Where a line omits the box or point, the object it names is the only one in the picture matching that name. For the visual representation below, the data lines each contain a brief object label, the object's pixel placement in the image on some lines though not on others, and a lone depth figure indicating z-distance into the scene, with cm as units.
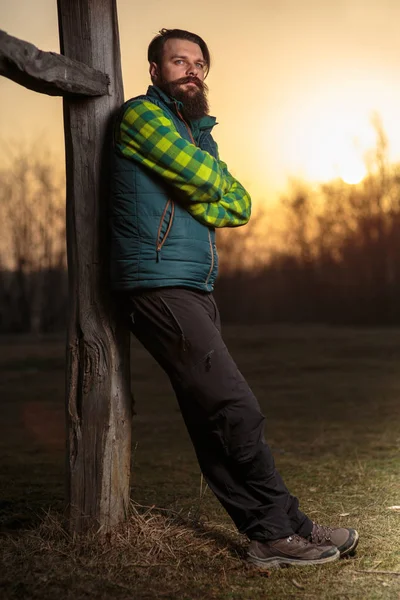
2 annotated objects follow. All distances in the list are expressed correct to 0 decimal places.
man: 341
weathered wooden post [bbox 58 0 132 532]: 370
